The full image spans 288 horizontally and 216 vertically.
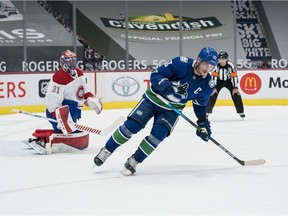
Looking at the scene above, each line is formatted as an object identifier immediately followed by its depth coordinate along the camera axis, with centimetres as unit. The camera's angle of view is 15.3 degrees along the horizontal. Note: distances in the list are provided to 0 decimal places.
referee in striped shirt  1445
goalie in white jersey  894
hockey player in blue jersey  690
